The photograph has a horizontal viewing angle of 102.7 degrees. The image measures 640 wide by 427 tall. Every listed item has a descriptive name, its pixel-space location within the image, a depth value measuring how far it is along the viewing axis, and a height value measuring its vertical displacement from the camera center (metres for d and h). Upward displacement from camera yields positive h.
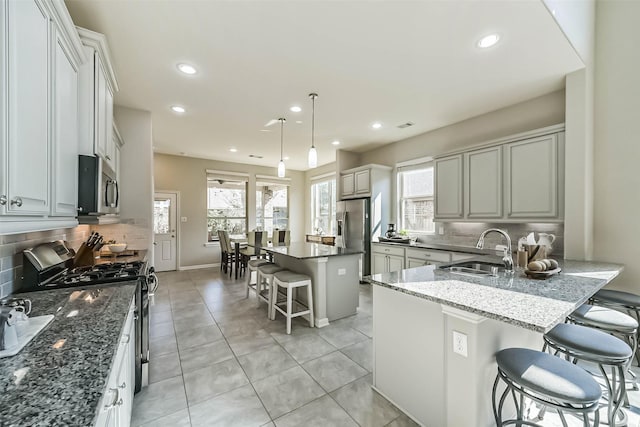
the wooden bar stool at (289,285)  3.05 -0.88
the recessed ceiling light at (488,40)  2.18 +1.52
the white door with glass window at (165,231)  6.23 -0.44
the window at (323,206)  7.31 +0.23
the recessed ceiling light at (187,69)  2.58 +1.49
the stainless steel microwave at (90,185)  1.66 +0.19
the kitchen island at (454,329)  1.37 -0.71
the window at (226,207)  6.97 +0.19
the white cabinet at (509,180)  2.92 +0.45
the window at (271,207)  7.61 +0.22
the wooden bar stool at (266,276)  3.47 -0.90
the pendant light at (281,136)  3.74 +1.46
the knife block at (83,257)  2.28 -0.40
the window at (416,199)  4.75 +0.31
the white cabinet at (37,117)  0.97 +0.44
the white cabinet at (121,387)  0.89 -0.76
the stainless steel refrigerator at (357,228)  5.11 -0.29
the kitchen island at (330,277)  3.27 -0.84
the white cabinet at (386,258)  4.40 -0.80
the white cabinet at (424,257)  3.72 -0.65
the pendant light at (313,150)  3.19 +0.79
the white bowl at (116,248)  3.13 -0.43
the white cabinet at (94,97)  1.74 +0.86
